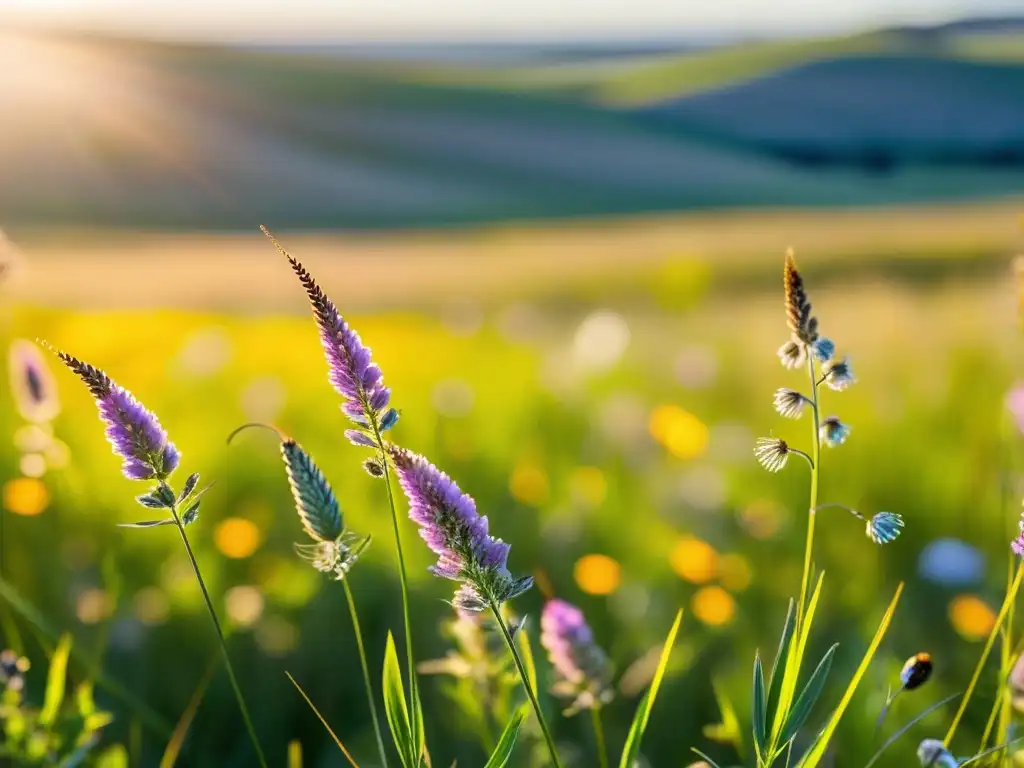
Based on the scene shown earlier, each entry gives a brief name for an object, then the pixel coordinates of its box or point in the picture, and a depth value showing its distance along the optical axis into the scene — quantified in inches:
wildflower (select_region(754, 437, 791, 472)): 34.5
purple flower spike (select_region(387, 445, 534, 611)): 30.0
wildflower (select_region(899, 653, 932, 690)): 37.5
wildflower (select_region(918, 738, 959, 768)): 33.9
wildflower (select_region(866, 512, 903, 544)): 33.5
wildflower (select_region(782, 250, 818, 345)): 34.0
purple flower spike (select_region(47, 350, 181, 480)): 32.6
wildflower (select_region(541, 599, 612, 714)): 45.7
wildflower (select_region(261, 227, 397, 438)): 31.1
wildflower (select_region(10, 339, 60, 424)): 65.0
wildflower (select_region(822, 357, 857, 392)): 35.2
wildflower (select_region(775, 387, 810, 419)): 36.4
